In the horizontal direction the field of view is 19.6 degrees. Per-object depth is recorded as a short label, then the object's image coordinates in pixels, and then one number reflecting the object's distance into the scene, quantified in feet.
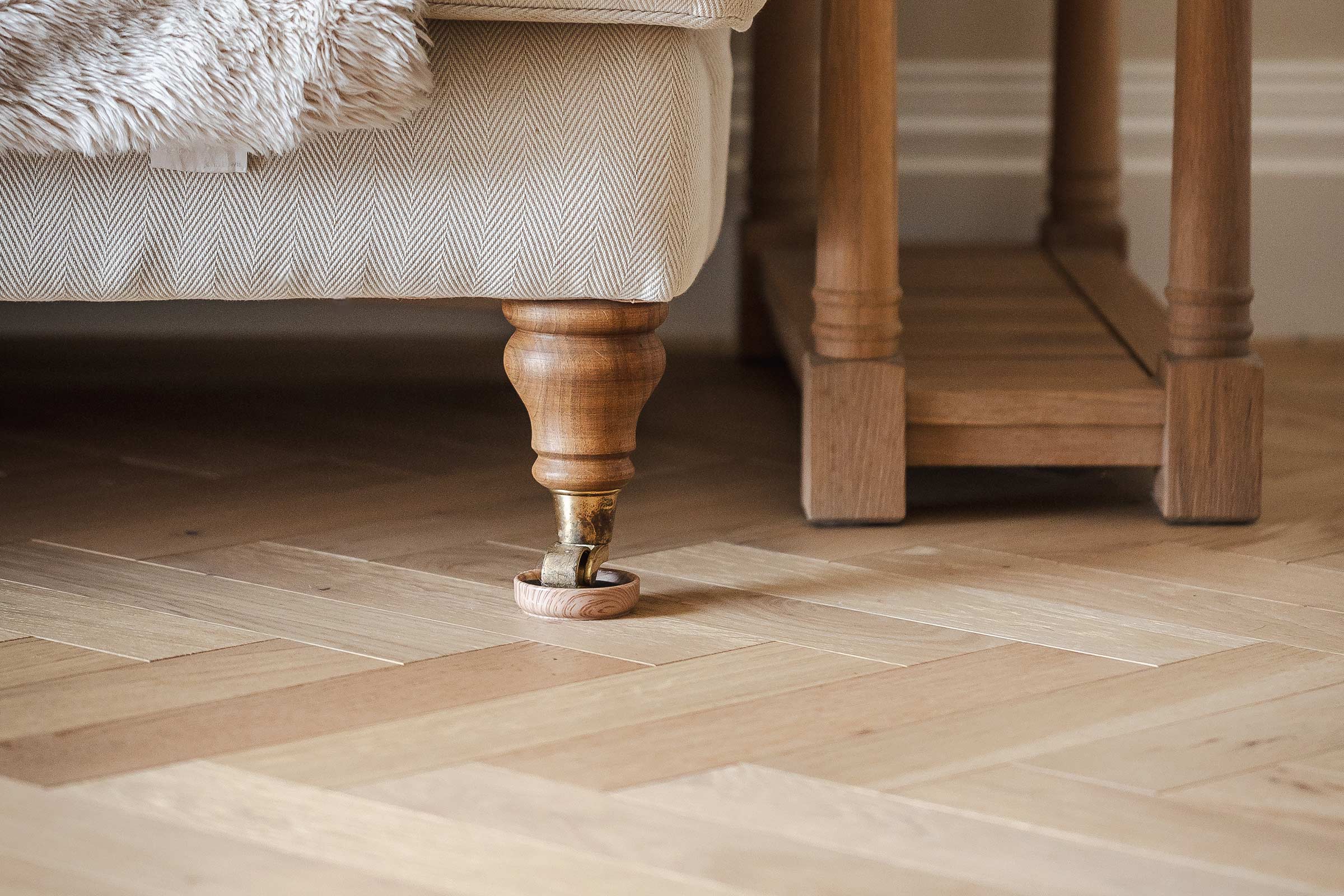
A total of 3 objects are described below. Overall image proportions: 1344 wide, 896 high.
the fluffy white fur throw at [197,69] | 6.35
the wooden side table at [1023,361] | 7.14
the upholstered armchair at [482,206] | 6.52
